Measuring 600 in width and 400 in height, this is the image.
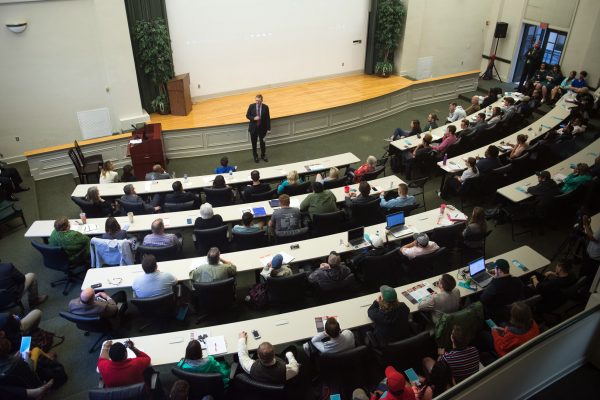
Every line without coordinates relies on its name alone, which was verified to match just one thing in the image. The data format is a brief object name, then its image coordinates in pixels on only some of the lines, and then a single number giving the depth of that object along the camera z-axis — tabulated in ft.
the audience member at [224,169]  29.23
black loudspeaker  51.60
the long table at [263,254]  19.66
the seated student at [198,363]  14.57
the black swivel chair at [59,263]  21.17
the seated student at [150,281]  18.39
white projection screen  37.88
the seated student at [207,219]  22.43
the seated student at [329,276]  19.19
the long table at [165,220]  23.23
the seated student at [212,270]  19.03
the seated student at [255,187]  26.14
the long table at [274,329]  16.05
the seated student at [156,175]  27.96
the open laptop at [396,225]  22.22
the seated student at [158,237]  21.59
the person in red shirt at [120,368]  14.62
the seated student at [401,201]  24.27
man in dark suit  33.73
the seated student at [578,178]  25.28
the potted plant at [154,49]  33.99
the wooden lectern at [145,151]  31.45
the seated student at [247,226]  22.02
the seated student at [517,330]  15.40
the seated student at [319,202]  23.89
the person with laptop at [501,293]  17.66
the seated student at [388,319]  16.46
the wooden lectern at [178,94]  36.63
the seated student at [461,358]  14.82
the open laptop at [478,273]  19.16
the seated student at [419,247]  20.22
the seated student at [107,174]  28.09
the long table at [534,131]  29.09
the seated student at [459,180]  27.40
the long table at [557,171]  25.58
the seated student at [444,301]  17.30
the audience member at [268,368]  14.26
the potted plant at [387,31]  45.29
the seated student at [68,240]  21.58
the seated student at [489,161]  27.76
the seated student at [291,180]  26.35
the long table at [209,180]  27.12
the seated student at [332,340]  15.52
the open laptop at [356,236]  21.52
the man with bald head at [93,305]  17.48
